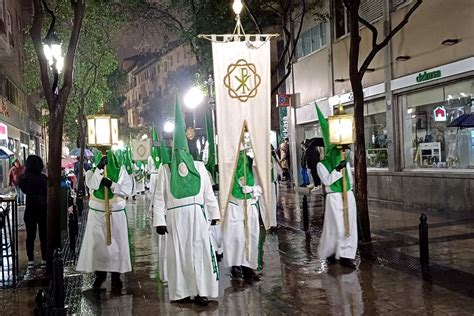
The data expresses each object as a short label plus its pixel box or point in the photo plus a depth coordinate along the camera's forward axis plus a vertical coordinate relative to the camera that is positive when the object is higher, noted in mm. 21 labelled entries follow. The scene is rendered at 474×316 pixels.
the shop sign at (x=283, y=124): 30812 +2223
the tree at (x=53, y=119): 10284 +957
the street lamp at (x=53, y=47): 11117 +2499
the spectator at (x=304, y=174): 26475 -401
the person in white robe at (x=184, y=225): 7852 -729
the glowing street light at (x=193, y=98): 18984 +2269
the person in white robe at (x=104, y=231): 9242 -899
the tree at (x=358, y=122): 12070 +829
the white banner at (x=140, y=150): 27127 +972
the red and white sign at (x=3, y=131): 24797 +1879
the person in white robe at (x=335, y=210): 10086 -772
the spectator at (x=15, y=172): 22109 +138
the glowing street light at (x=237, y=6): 9891 +2649
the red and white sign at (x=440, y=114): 16523 +1294
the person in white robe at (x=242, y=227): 9398 -927
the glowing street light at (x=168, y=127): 20372 +1532
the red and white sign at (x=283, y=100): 26172 +2865
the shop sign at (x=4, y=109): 28219 +3245
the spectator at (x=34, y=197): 11383 -415
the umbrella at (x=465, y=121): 10964 +708
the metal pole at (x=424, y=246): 9193 -1292
